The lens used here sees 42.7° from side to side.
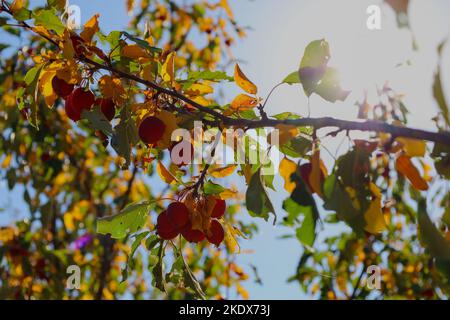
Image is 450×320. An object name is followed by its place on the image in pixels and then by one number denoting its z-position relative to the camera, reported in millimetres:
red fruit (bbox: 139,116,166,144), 1115
